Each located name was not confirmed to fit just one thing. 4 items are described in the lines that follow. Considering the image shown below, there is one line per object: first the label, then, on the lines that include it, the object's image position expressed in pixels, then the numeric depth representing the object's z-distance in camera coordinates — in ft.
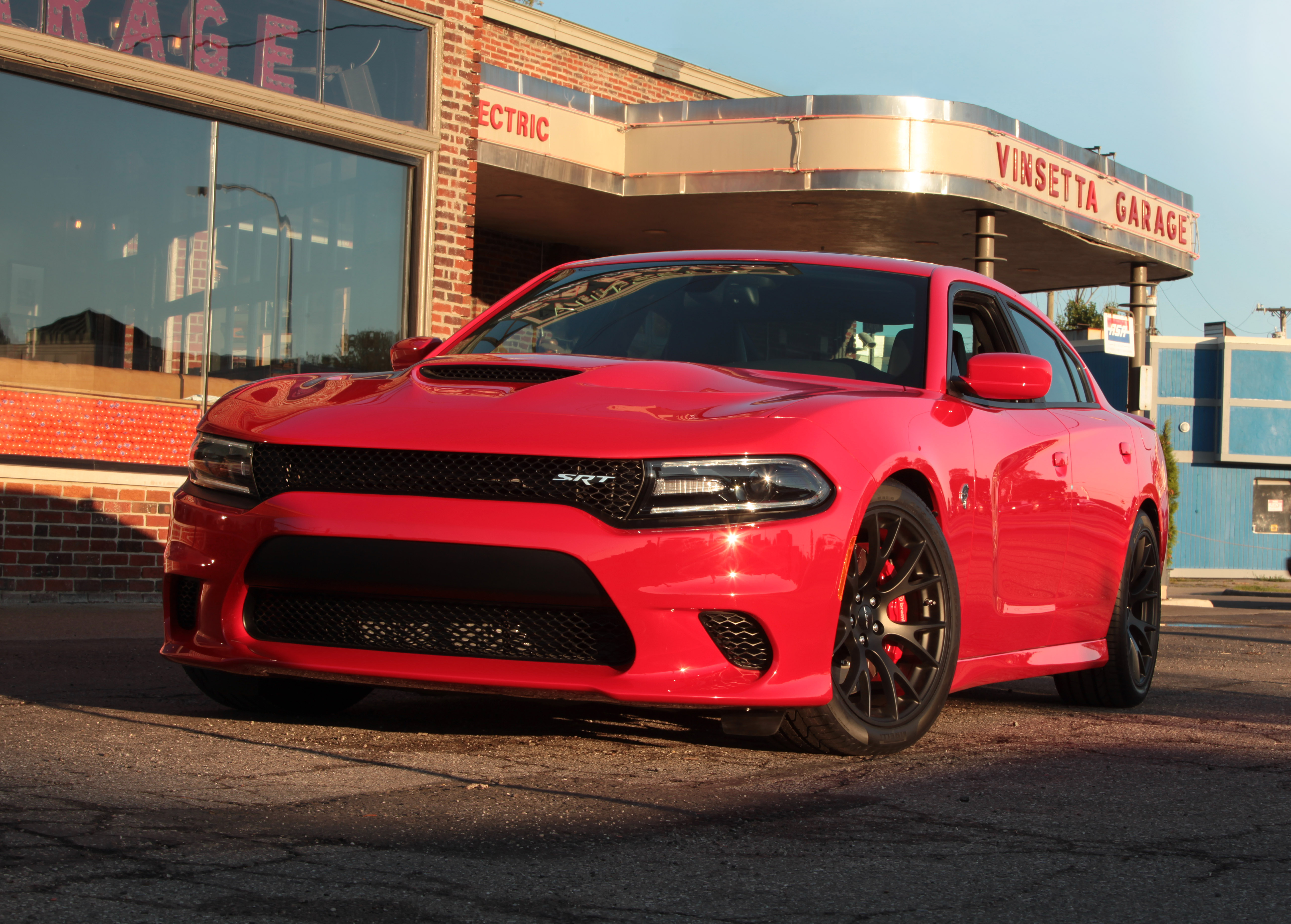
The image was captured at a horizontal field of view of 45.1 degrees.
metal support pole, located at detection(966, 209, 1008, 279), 57.16
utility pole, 254.27
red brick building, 32.94
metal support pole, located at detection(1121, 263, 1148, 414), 62.08
